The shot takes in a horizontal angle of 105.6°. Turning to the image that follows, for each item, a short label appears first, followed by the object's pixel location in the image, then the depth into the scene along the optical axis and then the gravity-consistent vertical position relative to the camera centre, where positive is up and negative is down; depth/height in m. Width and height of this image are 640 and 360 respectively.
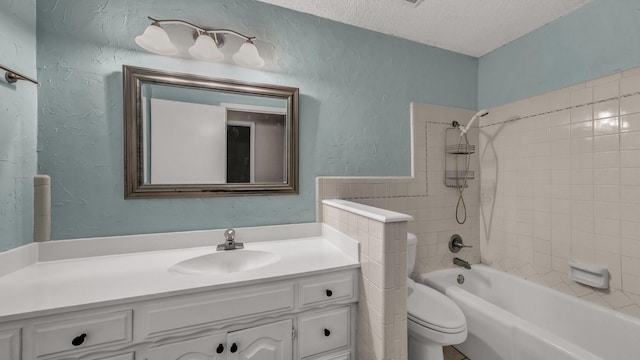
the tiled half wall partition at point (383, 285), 1.04 -0.47
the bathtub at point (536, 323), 1.24 -0.85
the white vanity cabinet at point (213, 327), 0.81 -0.56
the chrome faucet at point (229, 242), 1.37 -0.35
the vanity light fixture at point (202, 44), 1.24 +0.74
